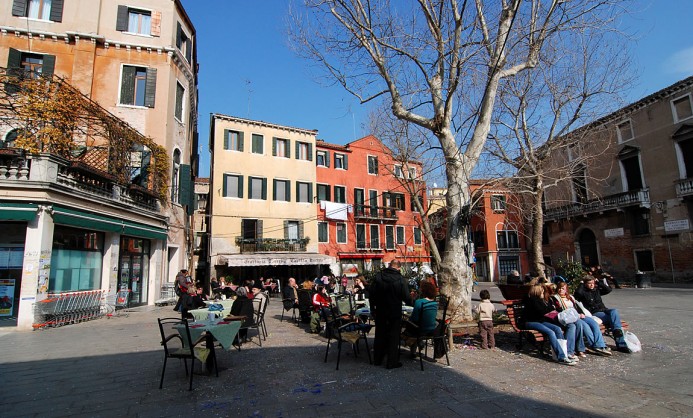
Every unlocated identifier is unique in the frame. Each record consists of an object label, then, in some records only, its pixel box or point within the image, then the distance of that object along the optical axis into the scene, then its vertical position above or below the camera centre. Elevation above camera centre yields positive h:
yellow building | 23.47 +4.22
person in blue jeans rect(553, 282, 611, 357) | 5.89 -1.14
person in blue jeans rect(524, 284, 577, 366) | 5.62 -1.00
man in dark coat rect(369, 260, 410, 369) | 5.37 -0.72
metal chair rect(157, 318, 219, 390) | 4.81 -1.02
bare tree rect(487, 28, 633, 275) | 10.84 +3.46
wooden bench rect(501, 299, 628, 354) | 5.79 -1.17
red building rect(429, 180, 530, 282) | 35.38 +0.82
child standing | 6.48 -1.16
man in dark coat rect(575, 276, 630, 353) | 6.20 -0.96
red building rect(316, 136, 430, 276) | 27.66 +3.89
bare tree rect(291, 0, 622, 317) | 7.52 +3.48
